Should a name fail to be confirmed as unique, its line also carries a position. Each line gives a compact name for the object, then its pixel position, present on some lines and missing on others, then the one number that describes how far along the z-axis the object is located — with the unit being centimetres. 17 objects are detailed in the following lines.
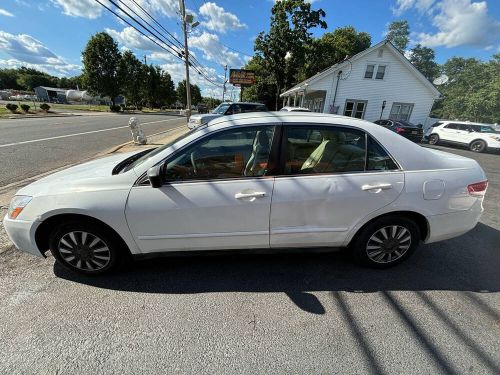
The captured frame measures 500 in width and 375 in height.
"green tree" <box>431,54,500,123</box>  4125
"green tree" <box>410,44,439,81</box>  7062
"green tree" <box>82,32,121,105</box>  3969
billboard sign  3731
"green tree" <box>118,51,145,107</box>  5049
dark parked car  1573
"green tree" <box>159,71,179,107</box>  6875
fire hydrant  1009
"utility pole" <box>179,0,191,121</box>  1804
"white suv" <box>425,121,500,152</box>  1389
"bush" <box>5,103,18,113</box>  2288
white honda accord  228
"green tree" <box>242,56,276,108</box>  3538
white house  1991
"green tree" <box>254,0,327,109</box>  3036
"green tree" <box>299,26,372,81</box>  3447
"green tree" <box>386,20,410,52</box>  6474
